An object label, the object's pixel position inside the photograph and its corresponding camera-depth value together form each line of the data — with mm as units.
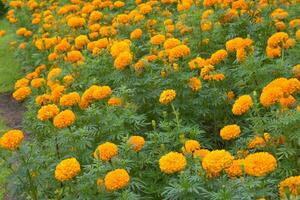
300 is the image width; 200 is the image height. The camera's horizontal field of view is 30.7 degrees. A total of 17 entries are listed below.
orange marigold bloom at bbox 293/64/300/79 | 4258
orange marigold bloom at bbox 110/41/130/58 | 5273
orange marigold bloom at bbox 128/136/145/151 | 3900
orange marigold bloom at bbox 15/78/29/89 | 6168
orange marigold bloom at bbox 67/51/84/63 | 5965
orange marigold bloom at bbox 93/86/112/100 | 4633
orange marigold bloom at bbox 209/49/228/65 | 5016
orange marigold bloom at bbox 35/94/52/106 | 5194
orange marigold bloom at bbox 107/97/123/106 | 4688
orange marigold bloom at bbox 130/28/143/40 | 6066
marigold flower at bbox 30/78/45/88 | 5930
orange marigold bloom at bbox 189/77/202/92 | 4805
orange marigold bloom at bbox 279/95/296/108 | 3721
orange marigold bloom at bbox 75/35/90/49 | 6371
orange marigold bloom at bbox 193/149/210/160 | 3519
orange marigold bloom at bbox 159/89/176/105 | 4383
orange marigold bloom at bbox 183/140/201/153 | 3729
